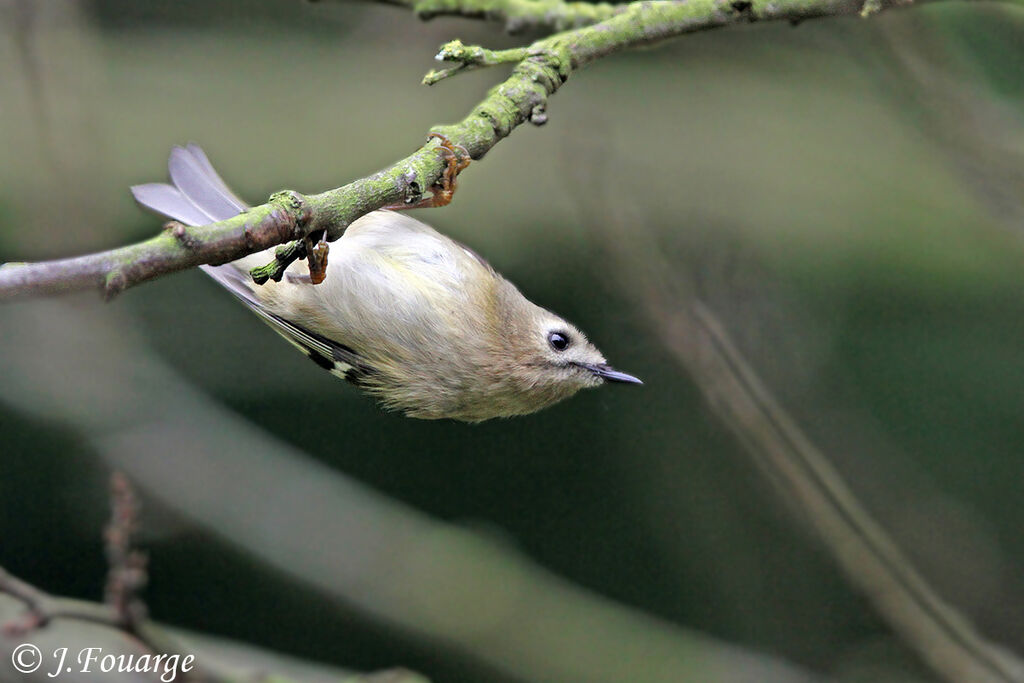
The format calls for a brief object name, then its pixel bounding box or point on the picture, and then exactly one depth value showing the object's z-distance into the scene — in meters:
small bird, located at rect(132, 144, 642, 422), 4.48
